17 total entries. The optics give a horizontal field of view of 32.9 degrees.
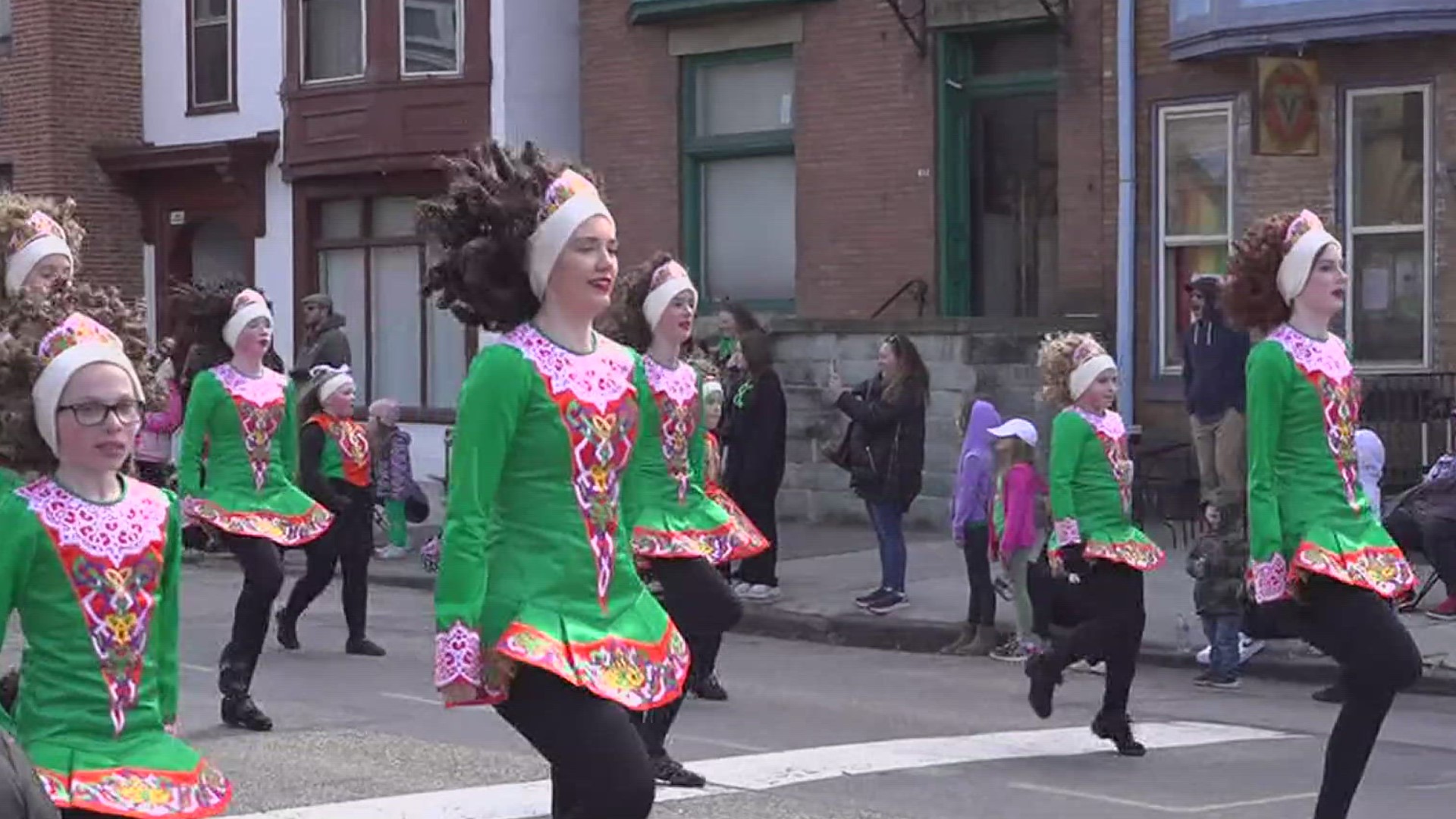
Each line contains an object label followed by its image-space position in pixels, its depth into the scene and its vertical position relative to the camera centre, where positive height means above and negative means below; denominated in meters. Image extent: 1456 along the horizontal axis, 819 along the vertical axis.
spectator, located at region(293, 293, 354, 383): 20.61 -0.09
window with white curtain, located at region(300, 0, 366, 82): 26.86 +3.18
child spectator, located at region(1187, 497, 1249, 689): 12.96 -1.44
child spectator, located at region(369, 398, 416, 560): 19.22 -1.13
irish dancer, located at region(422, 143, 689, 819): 5.74 -0.41
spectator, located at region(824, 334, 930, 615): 15.63 -0.75
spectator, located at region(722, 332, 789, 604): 16.20 -0.72
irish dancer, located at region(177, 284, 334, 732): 11.33 -0.66
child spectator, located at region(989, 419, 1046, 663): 13.44 -1.04
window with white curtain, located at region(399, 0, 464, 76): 26.00 +3.08
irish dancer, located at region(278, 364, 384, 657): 14.35 -0.97
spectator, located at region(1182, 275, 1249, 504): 16.53 -0.43
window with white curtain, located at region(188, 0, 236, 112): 28.77 +3.22
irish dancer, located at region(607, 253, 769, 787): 9.58 -0.67
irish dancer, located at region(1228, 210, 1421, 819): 7.72 -0.59
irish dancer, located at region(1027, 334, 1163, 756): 10.44 -0.90
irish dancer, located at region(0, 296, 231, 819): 5.69 -0.62
